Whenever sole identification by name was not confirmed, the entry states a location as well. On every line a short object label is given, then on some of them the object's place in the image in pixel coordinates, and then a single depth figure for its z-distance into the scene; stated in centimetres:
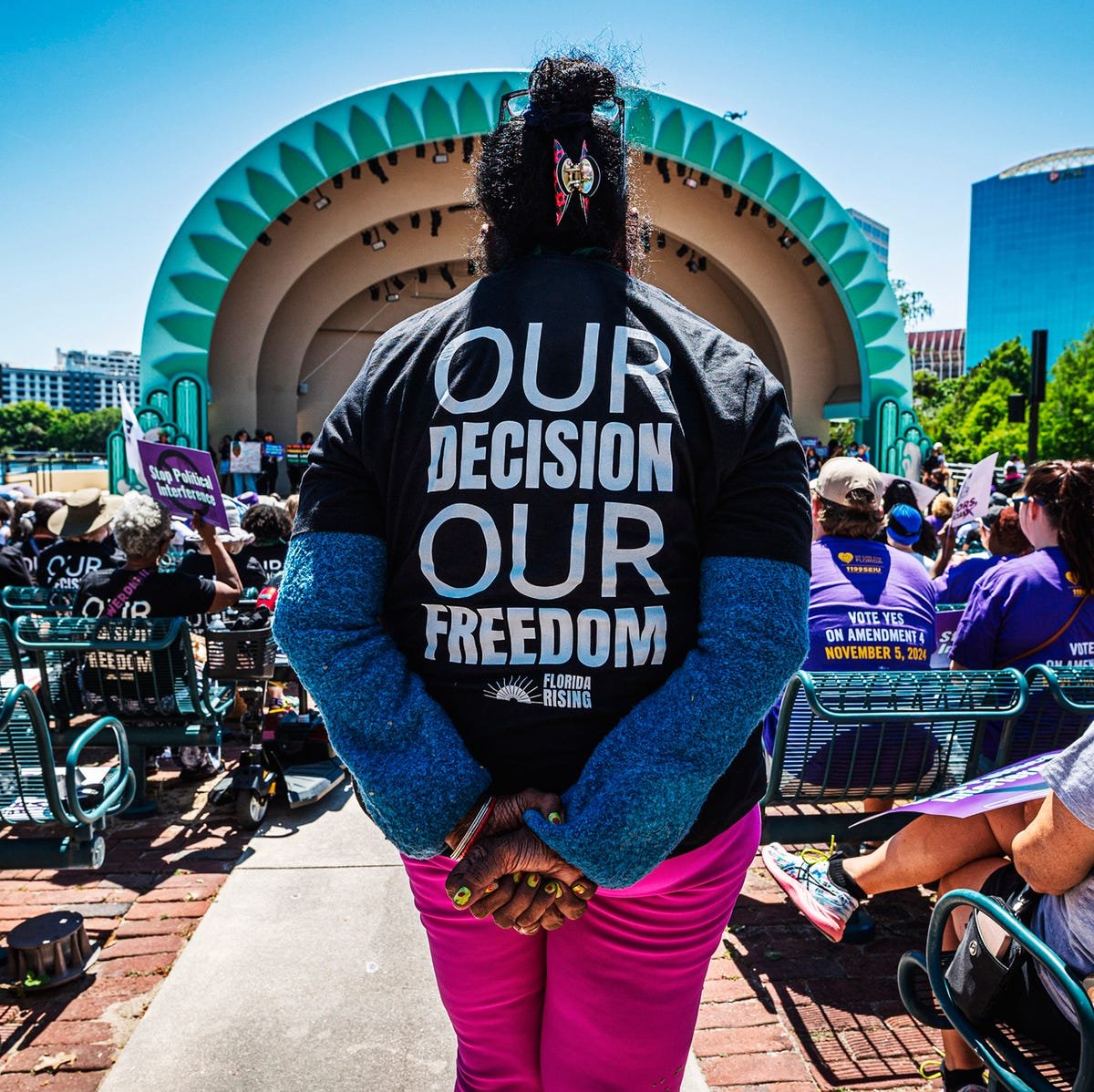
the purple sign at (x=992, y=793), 213
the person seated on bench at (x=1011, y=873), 180
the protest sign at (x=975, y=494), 632
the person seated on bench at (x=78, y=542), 566
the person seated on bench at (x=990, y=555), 483
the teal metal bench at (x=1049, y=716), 314
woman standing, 131
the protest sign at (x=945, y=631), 473
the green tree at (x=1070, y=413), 3032
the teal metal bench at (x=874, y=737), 310
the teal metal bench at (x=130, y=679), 408
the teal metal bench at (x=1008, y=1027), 162
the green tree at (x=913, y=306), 6494
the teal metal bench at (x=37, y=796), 295
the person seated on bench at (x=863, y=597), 351
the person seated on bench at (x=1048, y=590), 343
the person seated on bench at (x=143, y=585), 440
